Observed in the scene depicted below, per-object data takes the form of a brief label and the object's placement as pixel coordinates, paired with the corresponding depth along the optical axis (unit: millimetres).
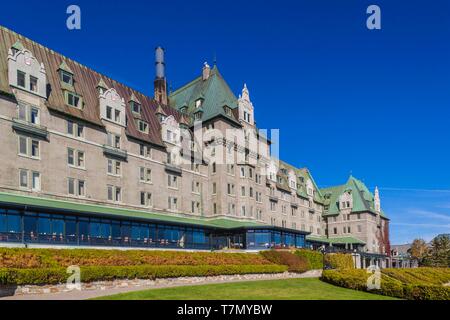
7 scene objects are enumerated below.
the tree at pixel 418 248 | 138500
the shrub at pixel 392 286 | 30531
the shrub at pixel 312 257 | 52562
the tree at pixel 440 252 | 98594
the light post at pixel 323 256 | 54250
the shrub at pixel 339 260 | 57594
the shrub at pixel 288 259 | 49278
